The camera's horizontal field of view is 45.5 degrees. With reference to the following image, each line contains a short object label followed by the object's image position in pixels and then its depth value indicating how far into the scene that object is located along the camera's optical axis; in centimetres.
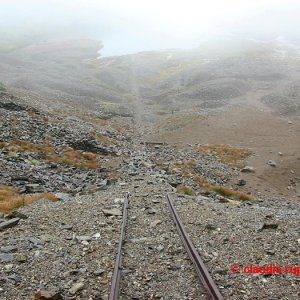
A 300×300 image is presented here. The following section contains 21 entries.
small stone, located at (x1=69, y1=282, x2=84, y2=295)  903
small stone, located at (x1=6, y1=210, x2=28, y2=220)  1476
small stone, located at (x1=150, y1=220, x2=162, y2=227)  1420
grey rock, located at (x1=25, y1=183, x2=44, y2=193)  2150
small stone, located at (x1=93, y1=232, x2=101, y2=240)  1275
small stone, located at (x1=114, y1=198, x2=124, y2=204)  1770
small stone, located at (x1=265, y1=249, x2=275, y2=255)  1084
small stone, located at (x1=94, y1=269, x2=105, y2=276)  991
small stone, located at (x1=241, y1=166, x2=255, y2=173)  3550
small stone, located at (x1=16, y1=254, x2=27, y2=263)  1059
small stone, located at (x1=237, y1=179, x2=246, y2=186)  3158
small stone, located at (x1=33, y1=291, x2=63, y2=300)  854
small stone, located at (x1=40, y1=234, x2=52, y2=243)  1234
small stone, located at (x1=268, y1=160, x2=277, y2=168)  3683
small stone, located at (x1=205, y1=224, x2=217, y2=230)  1365
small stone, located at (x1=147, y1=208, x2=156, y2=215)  1591
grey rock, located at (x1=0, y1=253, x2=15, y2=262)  1057
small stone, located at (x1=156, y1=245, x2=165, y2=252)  1162
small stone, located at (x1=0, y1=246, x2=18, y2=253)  1123
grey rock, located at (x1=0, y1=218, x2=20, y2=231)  1354
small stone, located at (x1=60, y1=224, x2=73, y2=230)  1380
